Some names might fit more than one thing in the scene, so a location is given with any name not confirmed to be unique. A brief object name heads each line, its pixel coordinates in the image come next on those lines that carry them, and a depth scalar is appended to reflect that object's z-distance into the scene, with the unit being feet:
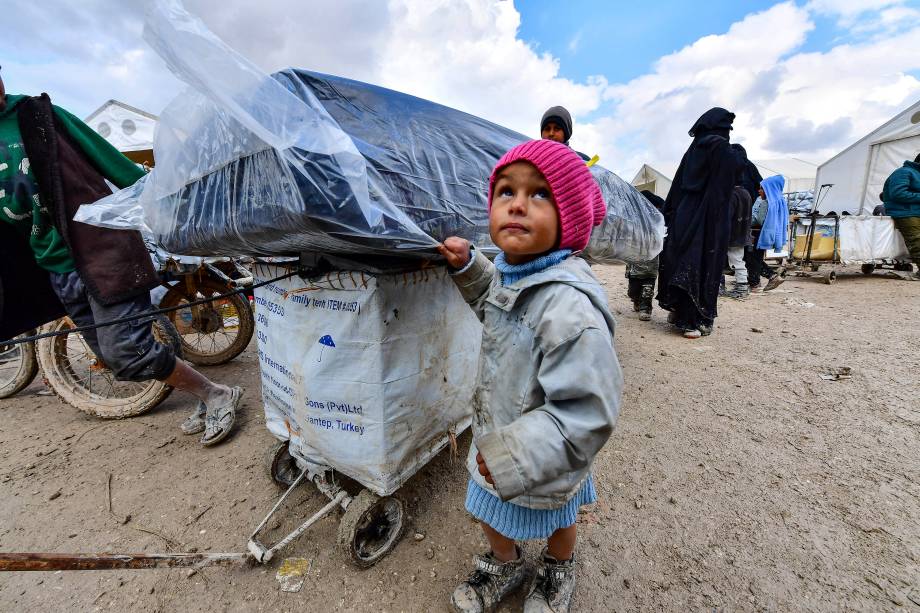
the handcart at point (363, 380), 4.36
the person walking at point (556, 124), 9.16
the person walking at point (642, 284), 15.15
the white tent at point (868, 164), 36.60
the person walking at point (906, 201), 19.81
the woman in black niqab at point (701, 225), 12.27
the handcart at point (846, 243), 21.53
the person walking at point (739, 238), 16.71
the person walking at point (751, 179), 18.81
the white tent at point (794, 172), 62.28
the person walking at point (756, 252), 21.63
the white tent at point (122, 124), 21.30
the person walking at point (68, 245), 5.85
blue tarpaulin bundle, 2.93
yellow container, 22.17
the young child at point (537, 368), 2.89
